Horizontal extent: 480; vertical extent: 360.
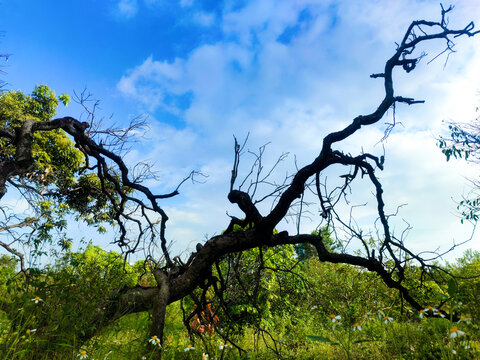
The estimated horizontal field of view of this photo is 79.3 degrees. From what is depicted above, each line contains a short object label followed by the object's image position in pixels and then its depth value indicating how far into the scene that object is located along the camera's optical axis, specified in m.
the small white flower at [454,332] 2.52
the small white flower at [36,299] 3.36
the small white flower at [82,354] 2.94
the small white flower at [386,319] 3.57
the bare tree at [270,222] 3.49
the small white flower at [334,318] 3.16
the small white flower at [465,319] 2.78
